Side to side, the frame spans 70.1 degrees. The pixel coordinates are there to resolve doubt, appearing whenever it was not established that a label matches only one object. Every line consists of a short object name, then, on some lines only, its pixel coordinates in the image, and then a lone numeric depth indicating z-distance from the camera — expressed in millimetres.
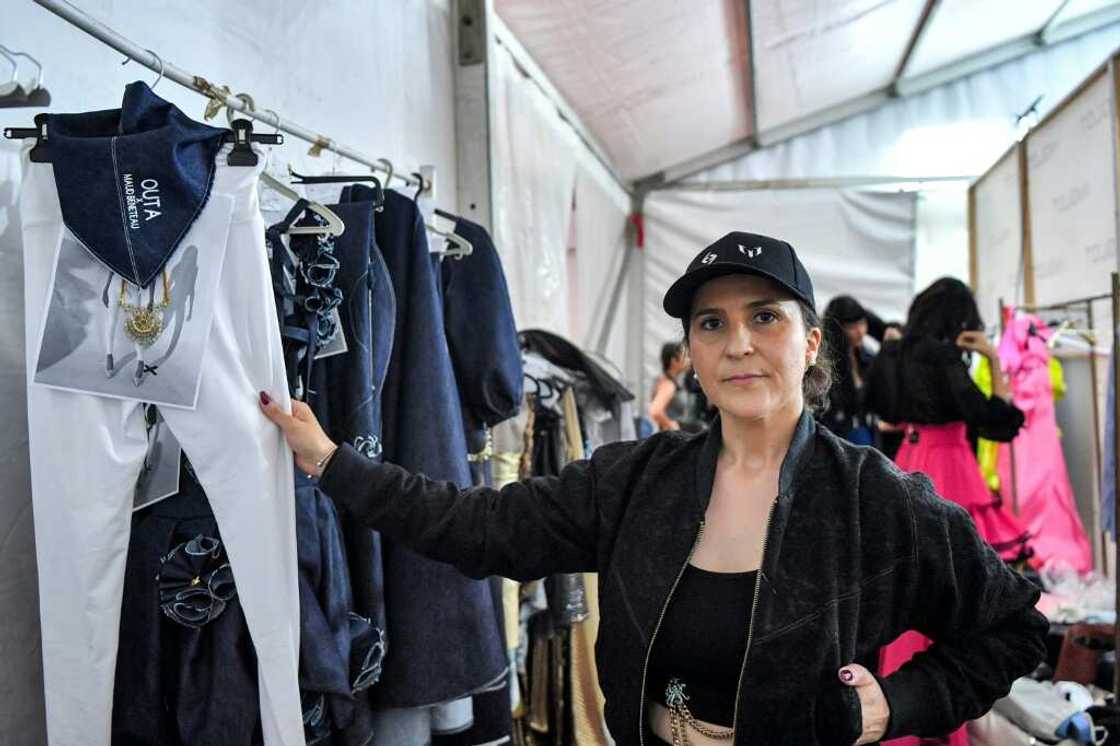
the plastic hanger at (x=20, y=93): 896
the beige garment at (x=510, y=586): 1907
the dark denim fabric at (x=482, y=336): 1511
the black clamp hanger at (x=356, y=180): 1325
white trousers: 894
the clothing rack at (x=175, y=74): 918
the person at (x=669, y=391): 3541
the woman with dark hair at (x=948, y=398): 2688
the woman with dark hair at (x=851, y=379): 3180
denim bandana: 913
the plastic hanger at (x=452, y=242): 1535
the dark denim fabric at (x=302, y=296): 1138
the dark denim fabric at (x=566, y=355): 2369
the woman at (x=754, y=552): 1005
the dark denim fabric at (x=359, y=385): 1215
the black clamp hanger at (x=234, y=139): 908
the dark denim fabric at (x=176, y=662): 965
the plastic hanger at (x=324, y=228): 1164
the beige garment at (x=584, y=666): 2225
